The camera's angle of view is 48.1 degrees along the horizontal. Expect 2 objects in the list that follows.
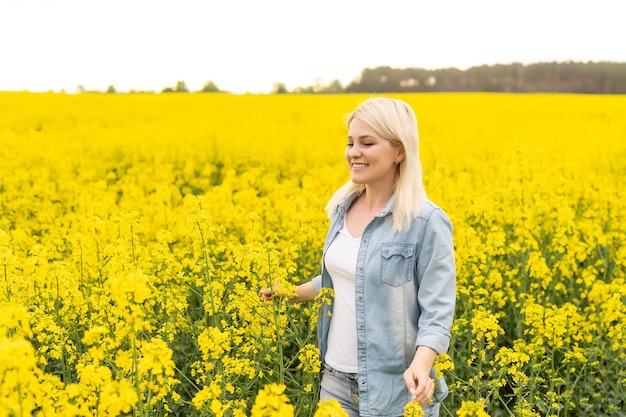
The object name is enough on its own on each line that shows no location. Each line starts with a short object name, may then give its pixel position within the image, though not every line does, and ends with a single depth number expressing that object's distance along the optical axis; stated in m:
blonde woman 2.87
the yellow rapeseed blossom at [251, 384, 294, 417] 2.02
